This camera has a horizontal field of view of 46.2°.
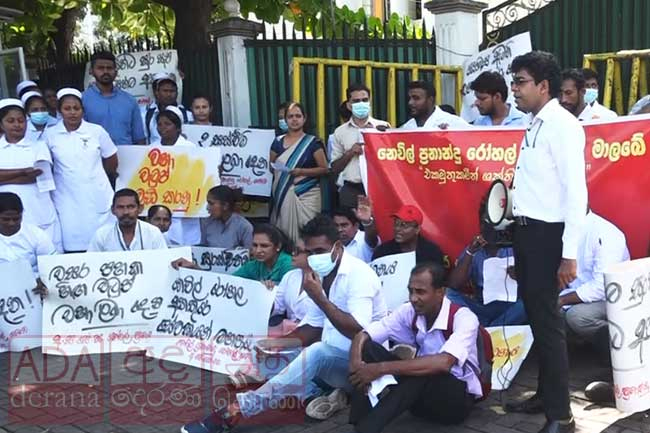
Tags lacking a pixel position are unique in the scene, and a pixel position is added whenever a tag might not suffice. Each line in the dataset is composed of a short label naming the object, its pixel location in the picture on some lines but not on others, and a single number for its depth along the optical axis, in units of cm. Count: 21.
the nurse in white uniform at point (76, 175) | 643
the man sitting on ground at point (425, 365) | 392
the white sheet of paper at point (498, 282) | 521
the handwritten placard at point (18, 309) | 576
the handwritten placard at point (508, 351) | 459
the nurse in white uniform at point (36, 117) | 668
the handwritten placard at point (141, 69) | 899
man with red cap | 534
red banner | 505
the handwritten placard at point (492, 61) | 793
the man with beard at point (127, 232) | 590
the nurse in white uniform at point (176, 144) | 703
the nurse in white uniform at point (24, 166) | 625
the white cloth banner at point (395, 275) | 528
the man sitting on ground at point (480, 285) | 504
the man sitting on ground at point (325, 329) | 425
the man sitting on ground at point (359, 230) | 568
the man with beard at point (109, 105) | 729
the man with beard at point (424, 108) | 651
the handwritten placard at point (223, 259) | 645
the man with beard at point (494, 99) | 610
